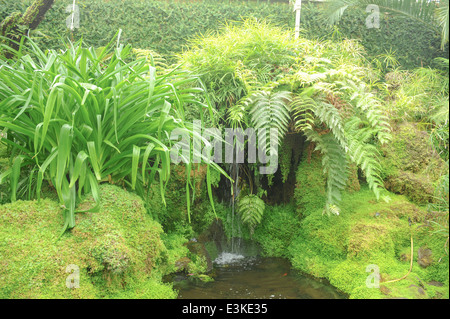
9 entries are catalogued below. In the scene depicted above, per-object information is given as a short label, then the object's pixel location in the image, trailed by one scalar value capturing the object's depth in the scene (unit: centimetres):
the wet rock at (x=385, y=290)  237
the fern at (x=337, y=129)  291
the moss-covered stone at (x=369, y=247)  247
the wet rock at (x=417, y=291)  232
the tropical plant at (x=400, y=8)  507
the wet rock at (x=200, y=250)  299
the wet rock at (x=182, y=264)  280
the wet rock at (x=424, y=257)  260
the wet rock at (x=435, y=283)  245
